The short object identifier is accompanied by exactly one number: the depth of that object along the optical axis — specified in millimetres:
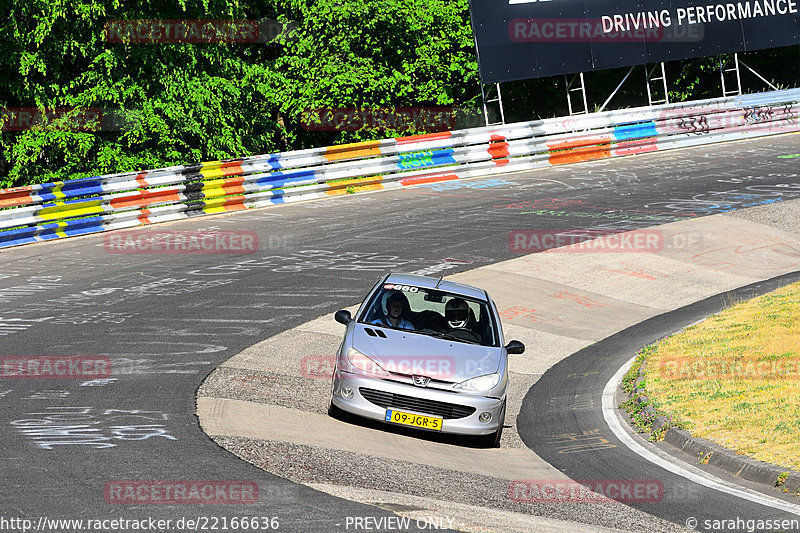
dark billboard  29109
